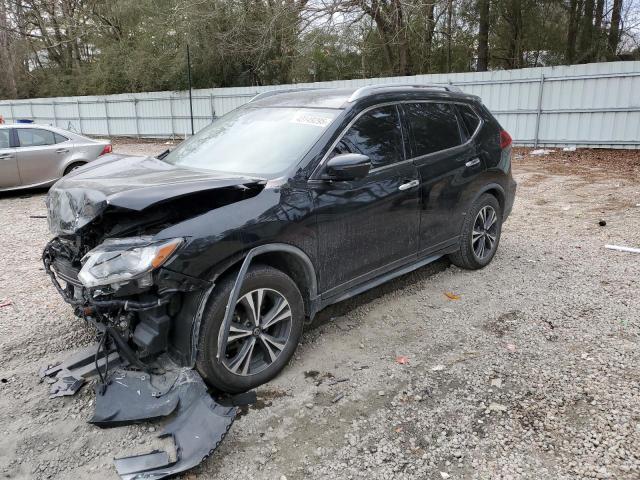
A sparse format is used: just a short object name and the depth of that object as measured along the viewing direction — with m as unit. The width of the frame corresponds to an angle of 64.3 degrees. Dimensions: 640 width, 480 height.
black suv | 2.89
